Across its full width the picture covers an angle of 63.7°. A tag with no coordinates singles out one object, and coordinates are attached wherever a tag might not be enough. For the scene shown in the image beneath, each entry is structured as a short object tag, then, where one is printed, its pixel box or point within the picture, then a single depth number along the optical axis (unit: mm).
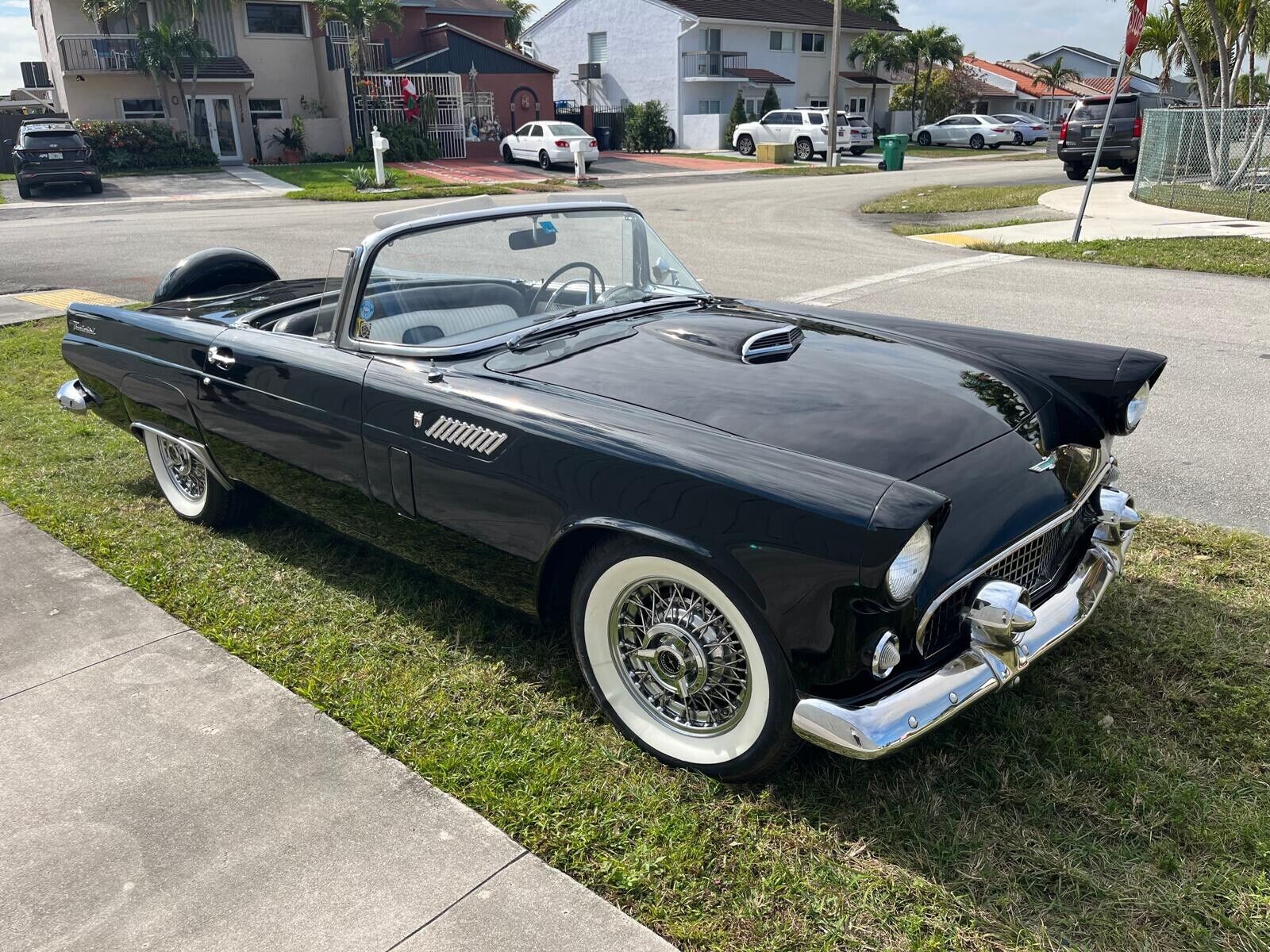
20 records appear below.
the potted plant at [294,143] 32438
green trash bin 29141
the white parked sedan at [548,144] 28906
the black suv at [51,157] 22688
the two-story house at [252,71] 30562
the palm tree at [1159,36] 21188
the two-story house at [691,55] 41656
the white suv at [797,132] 33969
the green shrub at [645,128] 39188
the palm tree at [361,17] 31875
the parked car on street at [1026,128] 43156
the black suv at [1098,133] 20484
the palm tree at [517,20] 46975
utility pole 30222
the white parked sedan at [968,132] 42656
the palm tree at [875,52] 48719
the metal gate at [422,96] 32344
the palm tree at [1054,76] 63188
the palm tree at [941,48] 50156
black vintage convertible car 2400
